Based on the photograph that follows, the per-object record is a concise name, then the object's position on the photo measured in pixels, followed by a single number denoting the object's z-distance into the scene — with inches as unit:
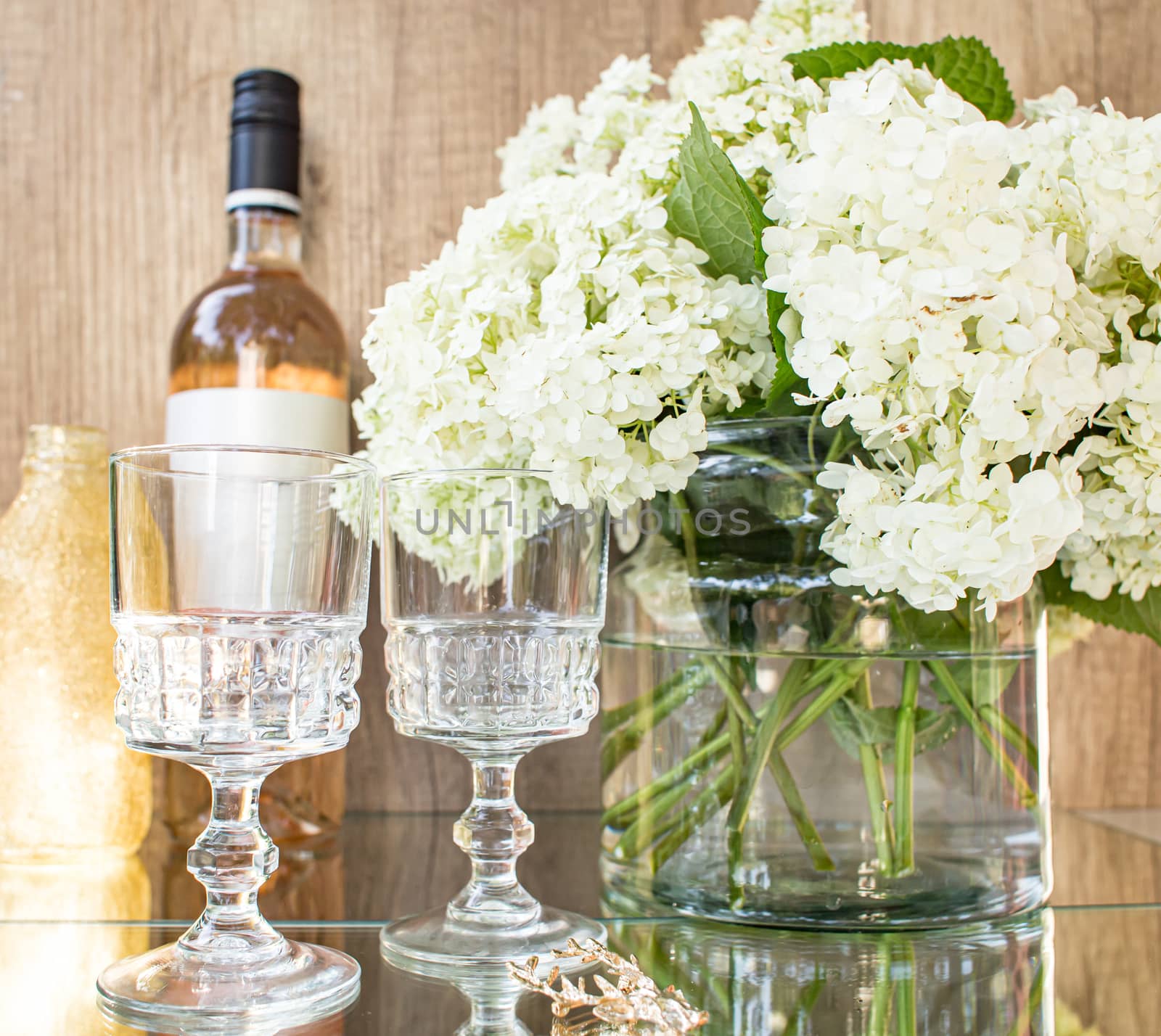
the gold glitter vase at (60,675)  27.1
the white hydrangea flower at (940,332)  16.3
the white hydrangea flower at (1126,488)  17.8
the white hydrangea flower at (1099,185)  17.7
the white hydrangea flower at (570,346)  18.4
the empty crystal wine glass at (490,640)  20.5
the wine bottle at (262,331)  28.1
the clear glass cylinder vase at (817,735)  21.8
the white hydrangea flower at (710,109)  21.9
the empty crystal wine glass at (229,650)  18.0
